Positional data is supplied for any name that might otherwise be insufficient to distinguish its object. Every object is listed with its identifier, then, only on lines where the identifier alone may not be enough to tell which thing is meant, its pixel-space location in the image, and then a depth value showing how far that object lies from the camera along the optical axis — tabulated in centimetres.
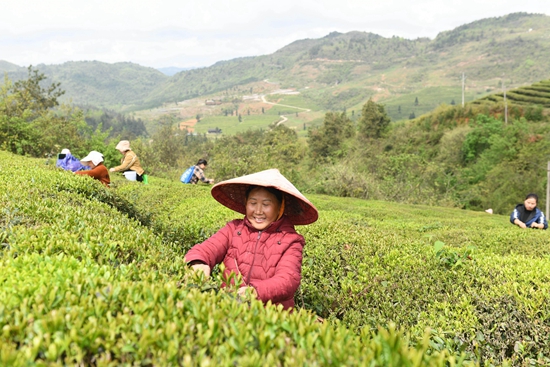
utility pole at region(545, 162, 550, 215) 2631
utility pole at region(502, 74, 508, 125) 5366
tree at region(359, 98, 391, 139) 5750
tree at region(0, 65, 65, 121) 2848
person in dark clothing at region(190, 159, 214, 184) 1501
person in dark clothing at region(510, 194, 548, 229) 981
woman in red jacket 344
